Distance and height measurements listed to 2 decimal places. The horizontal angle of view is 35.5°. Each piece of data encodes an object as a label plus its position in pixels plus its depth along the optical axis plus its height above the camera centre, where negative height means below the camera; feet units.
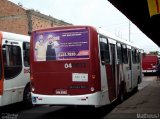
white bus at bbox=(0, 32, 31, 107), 29.01 -1.25
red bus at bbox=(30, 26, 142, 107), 25.65 -0.95
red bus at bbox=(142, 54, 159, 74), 101.73 -3.43
